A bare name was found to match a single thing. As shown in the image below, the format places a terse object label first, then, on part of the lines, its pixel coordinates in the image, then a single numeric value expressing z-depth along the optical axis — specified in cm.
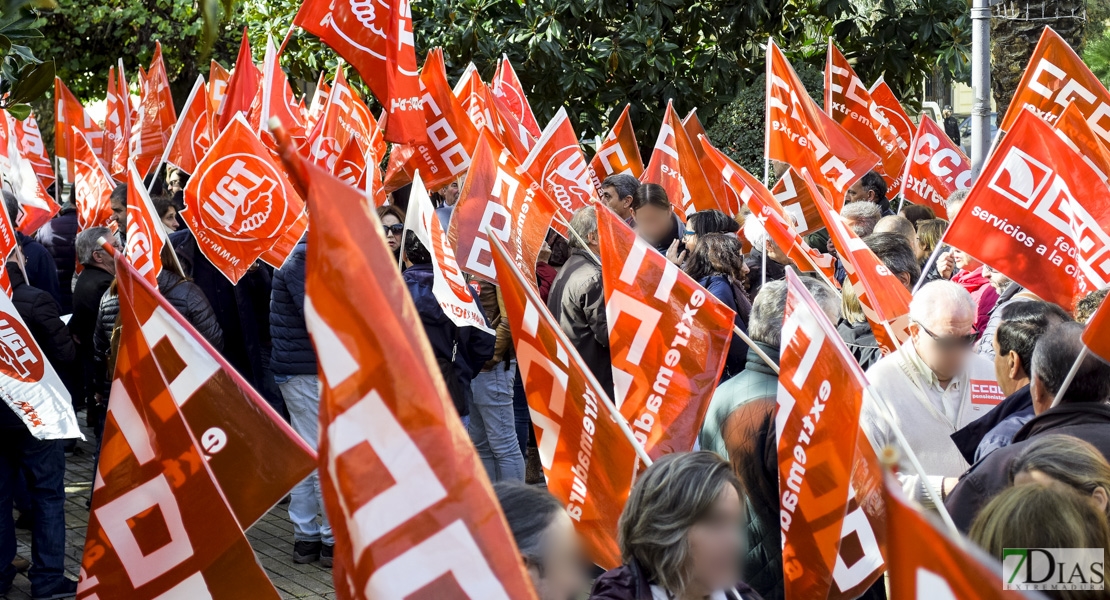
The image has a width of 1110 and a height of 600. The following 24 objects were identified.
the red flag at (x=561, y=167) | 791
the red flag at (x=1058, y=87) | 673
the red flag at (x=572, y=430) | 369
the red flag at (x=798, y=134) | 765
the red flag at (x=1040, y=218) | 492
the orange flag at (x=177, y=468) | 266
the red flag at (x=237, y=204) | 651
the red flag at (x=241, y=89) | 947
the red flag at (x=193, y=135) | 985
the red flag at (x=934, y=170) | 941
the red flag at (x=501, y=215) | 602
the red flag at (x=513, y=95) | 981
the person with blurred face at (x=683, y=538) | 281
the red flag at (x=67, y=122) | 1188
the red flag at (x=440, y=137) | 846
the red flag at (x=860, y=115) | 1013
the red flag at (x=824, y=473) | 330
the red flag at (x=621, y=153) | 1011
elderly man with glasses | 412
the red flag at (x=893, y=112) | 1079
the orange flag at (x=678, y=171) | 920
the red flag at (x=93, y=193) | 898
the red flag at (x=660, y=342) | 416
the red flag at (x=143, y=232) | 572
